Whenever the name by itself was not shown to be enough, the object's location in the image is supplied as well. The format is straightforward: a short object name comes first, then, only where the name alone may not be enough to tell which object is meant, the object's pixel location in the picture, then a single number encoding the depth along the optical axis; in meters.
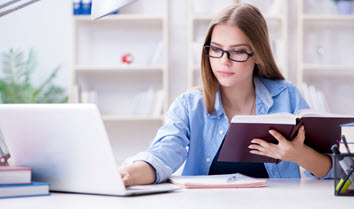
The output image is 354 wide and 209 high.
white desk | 1.57
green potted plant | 3.77
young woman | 2.10
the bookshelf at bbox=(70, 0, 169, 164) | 4.02
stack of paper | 1.79
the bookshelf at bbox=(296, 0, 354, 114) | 3.99
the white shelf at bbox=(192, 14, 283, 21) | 3.77
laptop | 1.59
